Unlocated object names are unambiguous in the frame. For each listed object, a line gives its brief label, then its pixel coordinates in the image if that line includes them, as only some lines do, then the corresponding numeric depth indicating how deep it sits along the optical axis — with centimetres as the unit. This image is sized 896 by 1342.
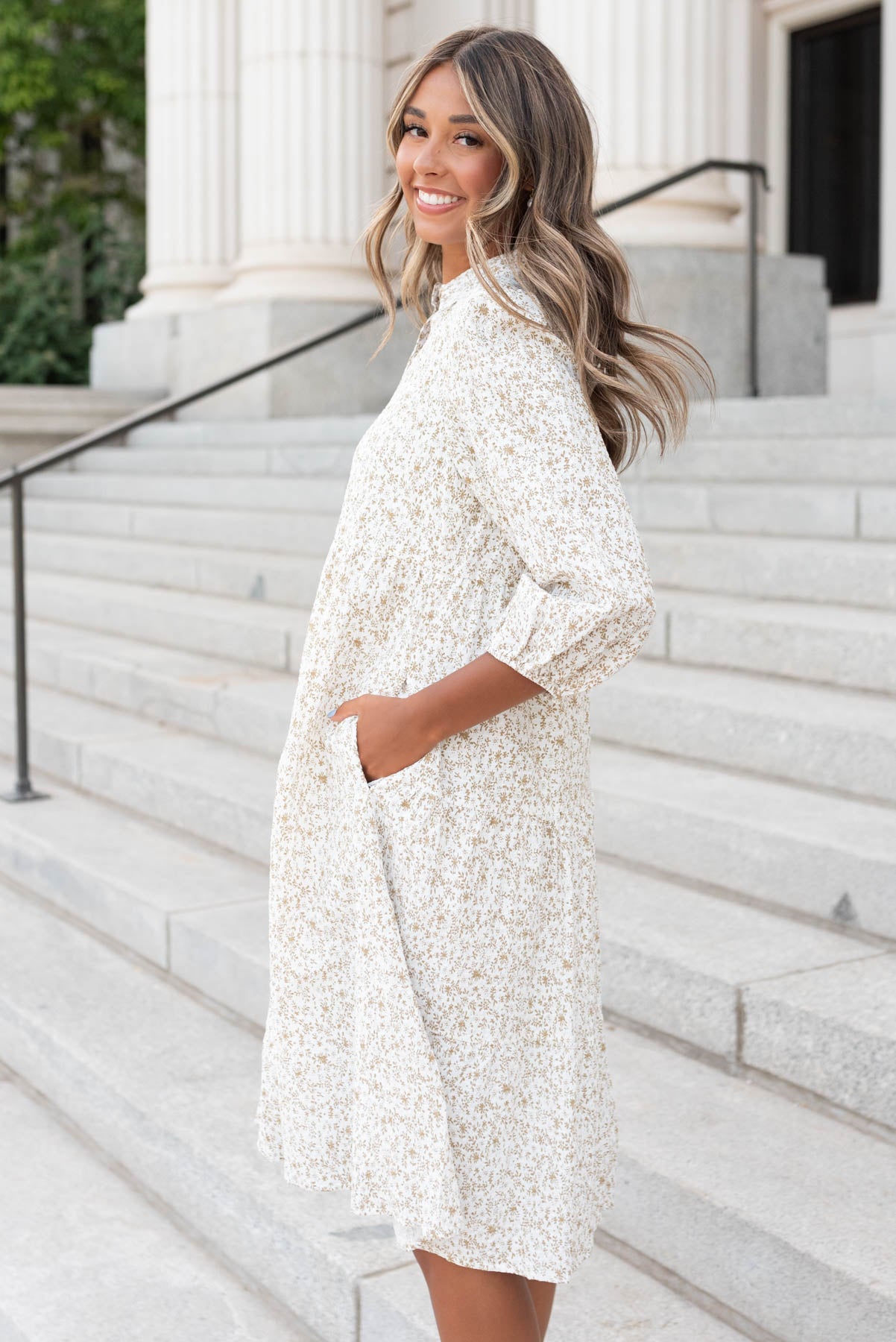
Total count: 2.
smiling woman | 164
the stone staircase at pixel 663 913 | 258
